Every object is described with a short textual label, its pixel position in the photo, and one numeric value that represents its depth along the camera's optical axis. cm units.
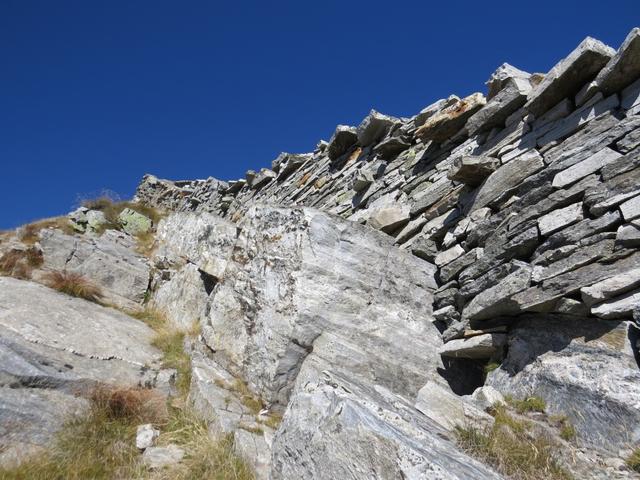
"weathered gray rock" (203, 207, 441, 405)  561
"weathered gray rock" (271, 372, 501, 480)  280
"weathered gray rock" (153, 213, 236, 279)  983
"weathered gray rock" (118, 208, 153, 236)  1900
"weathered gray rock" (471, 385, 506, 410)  445
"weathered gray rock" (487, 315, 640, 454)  362
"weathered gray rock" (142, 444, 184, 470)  457
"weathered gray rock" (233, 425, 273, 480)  443
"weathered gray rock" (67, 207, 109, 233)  1719
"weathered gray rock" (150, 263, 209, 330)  959
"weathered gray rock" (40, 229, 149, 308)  1118
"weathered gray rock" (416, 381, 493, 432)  404
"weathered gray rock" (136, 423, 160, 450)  498
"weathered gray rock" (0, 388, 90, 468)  468
